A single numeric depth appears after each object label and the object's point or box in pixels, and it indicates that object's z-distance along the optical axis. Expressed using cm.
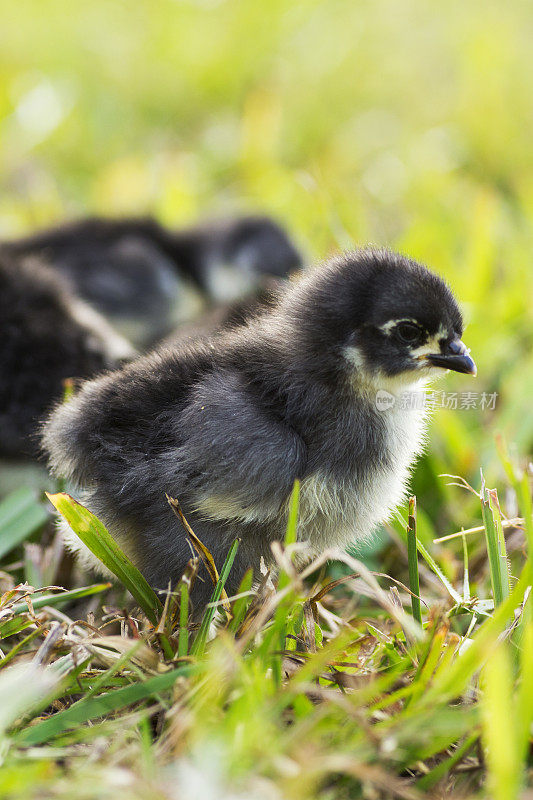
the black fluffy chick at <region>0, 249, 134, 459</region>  108
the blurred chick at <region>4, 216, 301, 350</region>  135
